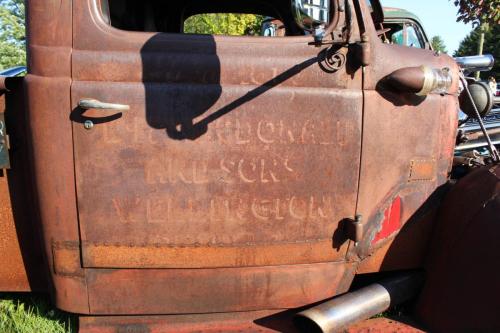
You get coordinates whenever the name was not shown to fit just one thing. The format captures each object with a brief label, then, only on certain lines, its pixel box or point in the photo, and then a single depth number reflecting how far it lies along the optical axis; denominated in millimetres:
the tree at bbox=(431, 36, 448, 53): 56331
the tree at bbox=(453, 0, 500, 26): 4523
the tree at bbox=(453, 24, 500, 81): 27642
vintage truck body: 1590
